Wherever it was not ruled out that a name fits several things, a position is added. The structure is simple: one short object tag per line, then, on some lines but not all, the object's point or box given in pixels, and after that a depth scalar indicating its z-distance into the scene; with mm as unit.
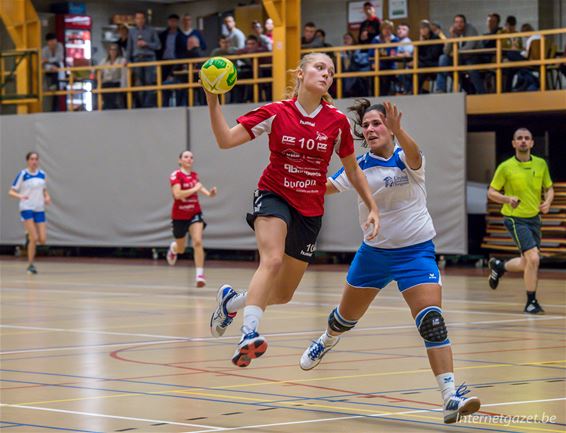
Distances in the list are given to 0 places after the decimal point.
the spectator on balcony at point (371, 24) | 27812
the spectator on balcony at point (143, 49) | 30109
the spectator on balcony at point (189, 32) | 30156
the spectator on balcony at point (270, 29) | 29422
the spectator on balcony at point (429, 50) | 26438
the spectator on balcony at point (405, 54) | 26844
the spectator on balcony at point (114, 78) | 31078
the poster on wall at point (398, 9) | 33312
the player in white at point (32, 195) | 25734
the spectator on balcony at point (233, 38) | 28938
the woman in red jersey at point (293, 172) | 8406
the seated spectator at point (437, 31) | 26555
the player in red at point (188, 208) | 20844
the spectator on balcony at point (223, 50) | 28391
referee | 15938
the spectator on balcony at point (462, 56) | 26062
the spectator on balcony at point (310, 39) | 28188
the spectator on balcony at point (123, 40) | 30891
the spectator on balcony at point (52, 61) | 32781
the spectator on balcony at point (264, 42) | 29109
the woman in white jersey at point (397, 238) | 8125
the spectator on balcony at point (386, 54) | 27391
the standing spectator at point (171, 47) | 30188
